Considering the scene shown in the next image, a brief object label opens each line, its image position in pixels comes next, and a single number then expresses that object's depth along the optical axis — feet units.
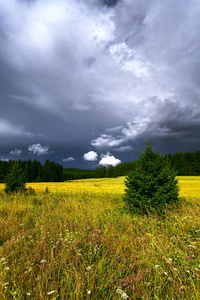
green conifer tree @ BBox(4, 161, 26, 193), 45.21
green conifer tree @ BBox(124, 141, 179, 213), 21.88
